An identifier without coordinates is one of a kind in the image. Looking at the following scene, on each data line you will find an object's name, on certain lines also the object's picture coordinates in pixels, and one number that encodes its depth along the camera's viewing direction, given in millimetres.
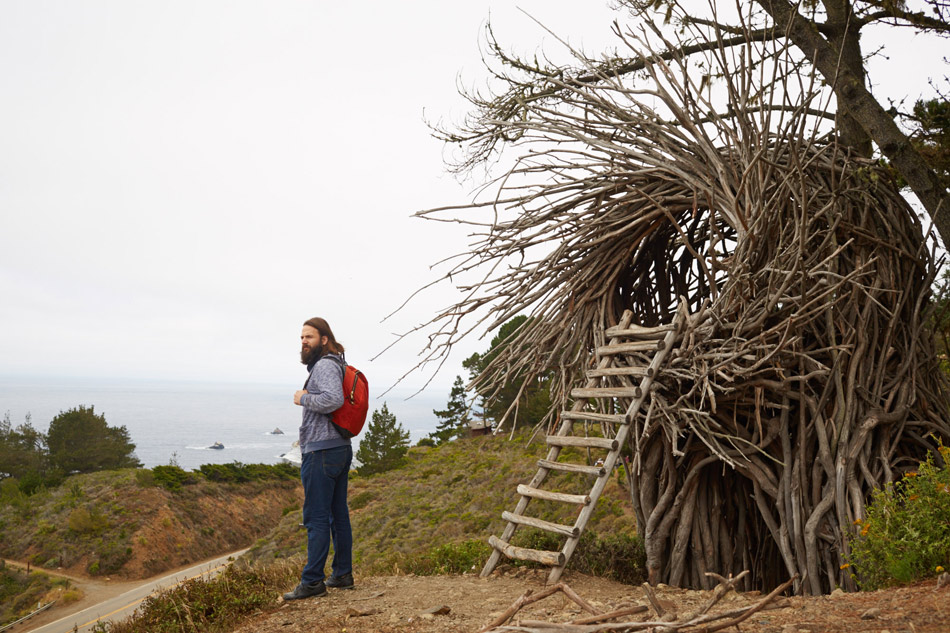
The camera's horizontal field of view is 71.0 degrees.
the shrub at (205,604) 4672
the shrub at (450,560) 6340
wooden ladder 5180
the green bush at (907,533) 3803
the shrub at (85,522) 26016
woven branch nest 5207
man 4949
